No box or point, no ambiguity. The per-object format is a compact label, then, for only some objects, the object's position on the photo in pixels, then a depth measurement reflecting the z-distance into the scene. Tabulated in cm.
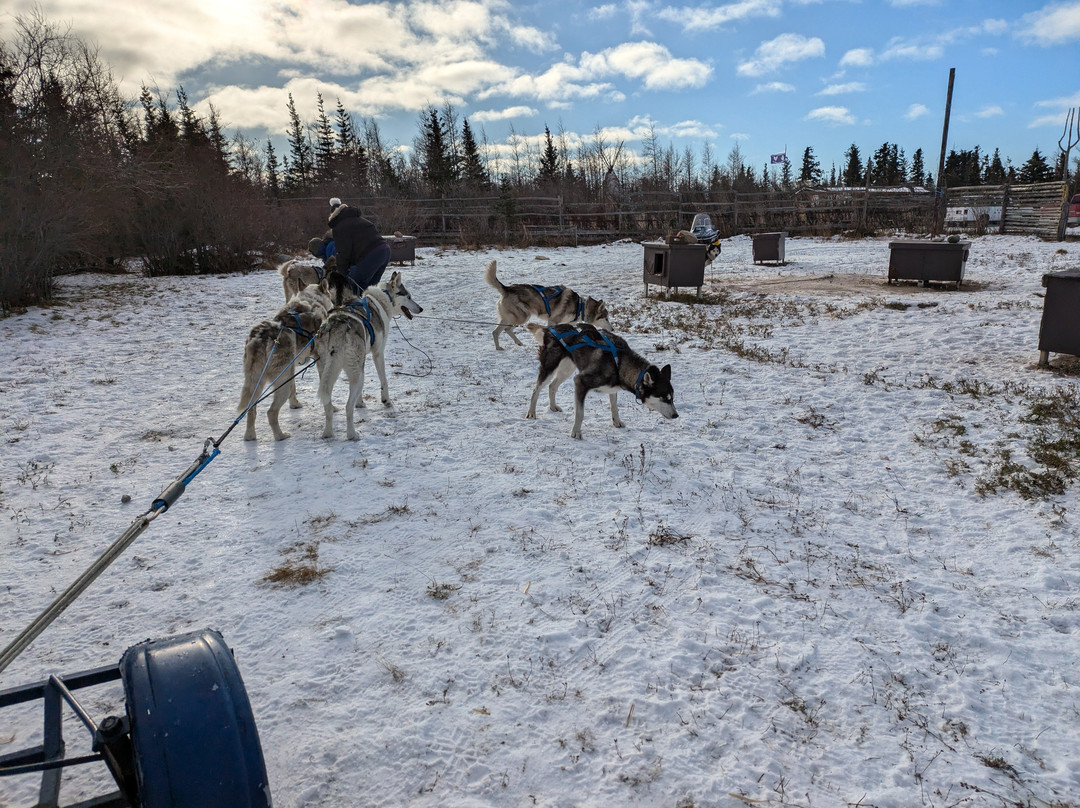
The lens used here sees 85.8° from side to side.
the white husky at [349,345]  523
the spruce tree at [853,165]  5781
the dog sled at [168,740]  138
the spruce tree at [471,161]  3515
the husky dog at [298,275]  998
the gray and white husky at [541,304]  875
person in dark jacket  838
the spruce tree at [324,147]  3947
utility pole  2309
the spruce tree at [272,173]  3194
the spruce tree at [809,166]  6360
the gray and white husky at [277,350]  505
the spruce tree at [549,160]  4045
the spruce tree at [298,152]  4156
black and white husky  543
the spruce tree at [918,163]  6678
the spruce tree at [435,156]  3422
